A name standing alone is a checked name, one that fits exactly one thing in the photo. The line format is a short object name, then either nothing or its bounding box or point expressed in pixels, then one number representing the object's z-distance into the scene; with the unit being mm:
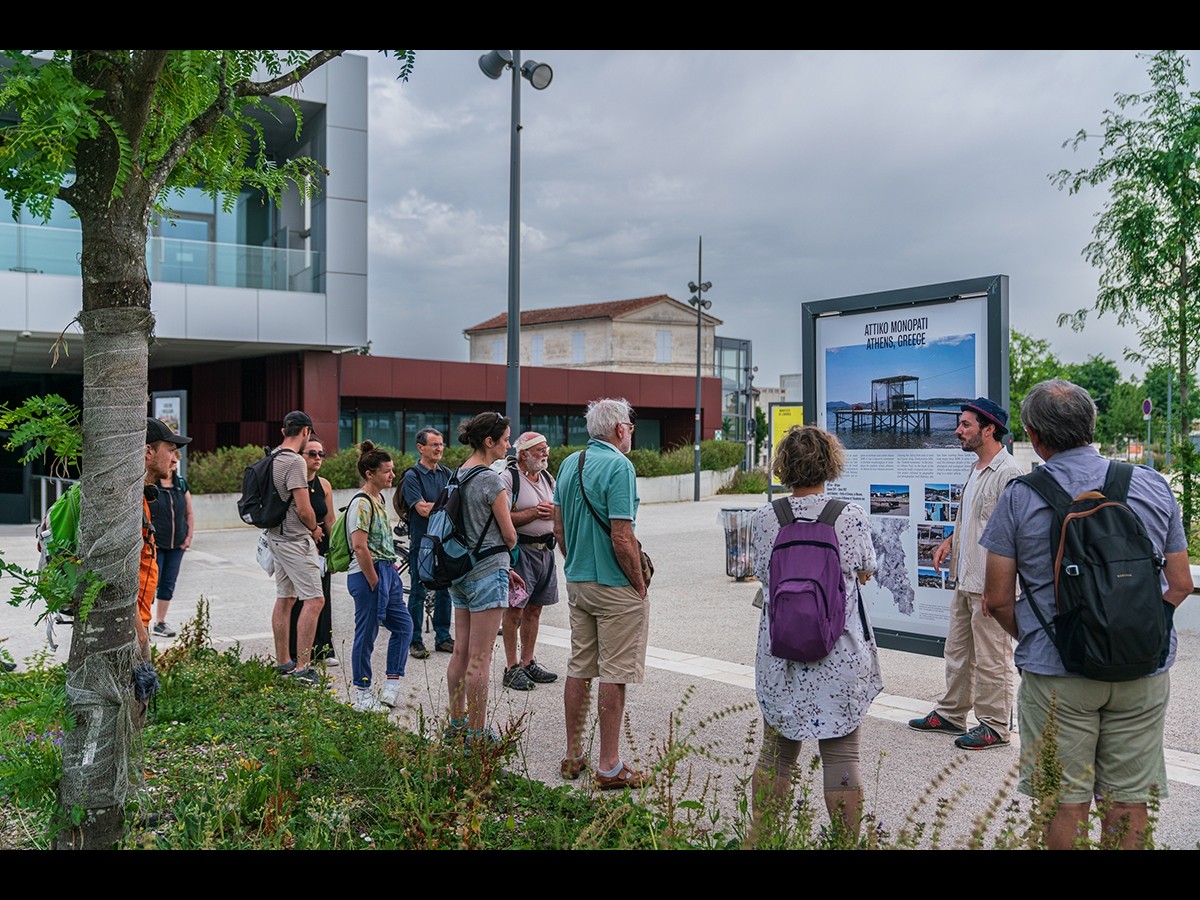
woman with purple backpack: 3629
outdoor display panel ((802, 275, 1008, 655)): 6305
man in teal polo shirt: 4742
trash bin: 13023
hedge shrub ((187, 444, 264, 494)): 21203
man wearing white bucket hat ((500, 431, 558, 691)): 6785
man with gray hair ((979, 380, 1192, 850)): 3203
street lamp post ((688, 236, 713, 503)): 36000
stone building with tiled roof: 62438
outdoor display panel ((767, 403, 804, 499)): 20422
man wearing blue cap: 5387
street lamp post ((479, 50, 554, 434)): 13602
